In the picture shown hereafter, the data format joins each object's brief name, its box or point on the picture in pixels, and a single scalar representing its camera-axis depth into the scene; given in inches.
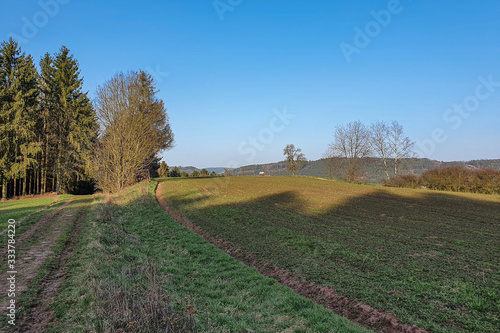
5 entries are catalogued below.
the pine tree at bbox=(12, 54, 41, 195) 1198.9
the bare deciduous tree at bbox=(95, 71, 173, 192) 1096.2
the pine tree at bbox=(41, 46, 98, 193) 1411.2
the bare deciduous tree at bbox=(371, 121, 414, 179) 1828.2
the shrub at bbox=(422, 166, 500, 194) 1289.4
